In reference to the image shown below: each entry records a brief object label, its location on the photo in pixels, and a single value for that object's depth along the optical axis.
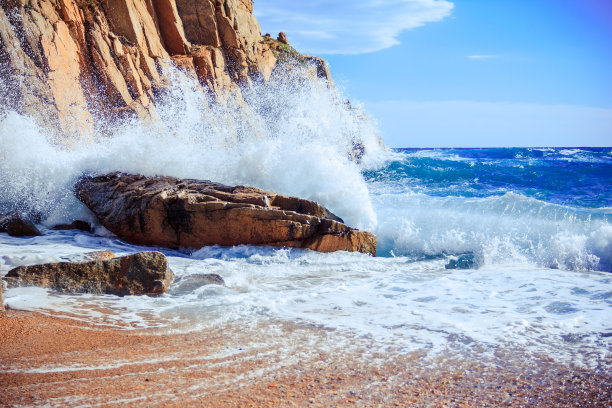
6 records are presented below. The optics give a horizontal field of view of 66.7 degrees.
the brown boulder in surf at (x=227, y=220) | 6.86
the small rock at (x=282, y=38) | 29.67
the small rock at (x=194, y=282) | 4.98
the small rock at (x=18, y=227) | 7.14
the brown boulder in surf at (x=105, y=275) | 4.61
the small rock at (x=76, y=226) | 7.80
